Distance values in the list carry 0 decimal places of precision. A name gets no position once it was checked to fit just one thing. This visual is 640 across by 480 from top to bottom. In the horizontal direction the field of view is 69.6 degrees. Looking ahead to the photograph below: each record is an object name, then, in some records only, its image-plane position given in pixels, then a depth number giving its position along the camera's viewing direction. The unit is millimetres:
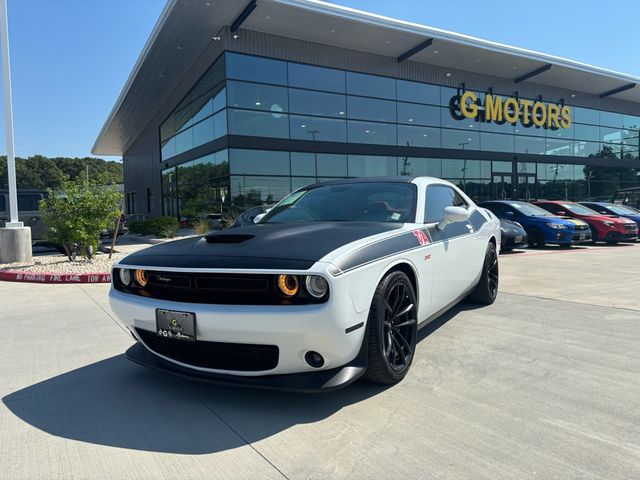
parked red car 14039
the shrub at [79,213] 9383
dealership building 18094
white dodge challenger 2521
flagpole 10328
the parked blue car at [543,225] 12797
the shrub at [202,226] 16609
